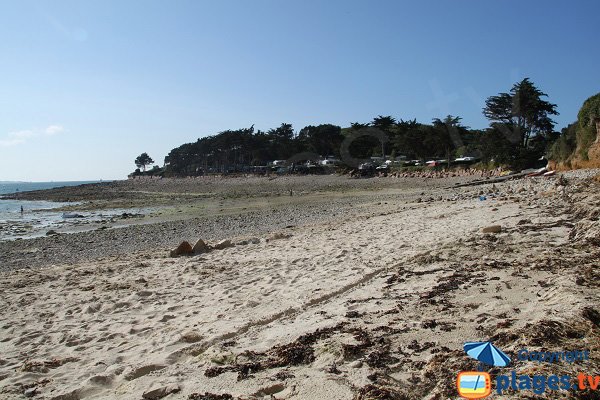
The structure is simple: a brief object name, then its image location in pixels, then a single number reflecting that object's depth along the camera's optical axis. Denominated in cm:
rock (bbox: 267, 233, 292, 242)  1214
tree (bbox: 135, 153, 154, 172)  16312
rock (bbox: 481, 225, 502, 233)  827
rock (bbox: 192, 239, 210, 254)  1051
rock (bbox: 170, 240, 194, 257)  1041
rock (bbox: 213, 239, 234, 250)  1097
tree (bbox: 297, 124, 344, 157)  8368
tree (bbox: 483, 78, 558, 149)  4534
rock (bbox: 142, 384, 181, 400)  333
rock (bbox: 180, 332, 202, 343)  466
